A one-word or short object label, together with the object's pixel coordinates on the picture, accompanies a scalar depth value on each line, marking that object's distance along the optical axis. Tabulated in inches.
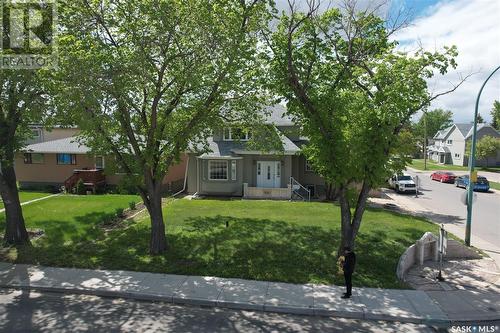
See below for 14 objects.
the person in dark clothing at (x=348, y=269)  394.3
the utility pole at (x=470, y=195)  607.8
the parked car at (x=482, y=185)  1338.6
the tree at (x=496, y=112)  3265.7
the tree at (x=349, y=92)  449.7
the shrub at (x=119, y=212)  743.1
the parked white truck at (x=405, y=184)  1279.5
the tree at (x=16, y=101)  486.0
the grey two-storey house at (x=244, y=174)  1007.0
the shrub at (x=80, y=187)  1044.0
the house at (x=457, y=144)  2512.3
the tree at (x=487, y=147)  2150.6
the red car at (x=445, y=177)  1652.3
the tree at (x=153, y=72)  433.7
